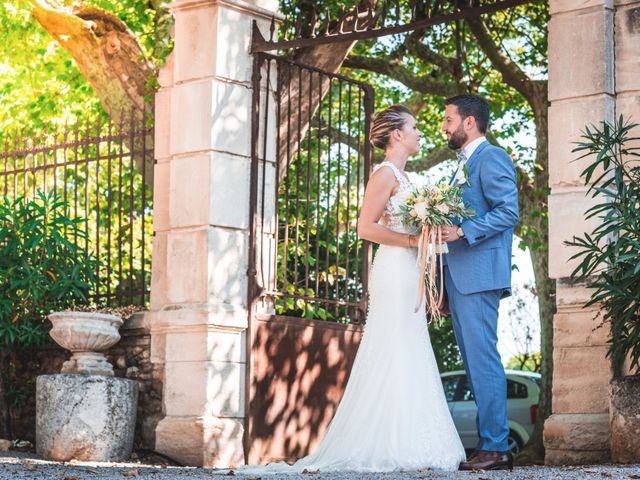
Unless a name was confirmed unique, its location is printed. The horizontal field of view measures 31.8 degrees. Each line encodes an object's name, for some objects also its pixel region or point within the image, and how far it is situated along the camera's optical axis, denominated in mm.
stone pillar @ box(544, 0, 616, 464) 6891
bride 6262
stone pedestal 8039
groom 6090
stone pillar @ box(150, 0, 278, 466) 8227
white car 15086
